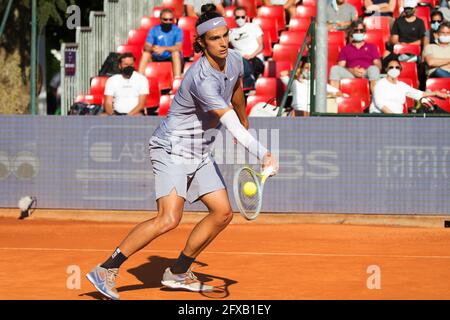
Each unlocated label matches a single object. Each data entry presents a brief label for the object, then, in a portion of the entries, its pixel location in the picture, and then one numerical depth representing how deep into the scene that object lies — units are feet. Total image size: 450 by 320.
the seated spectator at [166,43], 54.60
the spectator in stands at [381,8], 56.85
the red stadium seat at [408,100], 50.19
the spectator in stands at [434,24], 53.31
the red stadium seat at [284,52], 54.85
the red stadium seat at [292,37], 56.18
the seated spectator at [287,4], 60.34
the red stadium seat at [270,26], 58.44
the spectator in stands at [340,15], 55.98
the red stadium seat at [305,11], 58.75
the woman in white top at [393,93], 49.24
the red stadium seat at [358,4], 58.03
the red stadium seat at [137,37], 60.49
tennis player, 26.50
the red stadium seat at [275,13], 59.41
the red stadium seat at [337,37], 55.11
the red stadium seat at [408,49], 53.52
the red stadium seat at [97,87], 56.13
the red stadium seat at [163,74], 55.62
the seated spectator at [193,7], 60.08
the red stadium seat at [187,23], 59.36
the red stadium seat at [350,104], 50.60
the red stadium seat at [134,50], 59.52
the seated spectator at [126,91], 51.29
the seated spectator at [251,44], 53.93
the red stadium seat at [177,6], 62.59
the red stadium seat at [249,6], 59.82
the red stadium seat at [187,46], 58.49
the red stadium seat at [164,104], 52.34
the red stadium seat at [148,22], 61.00
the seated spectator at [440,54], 51.01
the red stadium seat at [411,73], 51.44
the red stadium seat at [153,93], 54.85
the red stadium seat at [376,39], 55.26
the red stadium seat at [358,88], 50.51
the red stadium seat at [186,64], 55.05
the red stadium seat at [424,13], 56.75
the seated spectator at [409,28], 53.67
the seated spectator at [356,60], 51.42
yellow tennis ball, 25.82
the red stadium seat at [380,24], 56.13
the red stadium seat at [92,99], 56.03
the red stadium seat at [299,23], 57.67
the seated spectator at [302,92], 49.96
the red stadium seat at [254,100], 51.31
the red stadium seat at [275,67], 53.31
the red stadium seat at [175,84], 52.64
